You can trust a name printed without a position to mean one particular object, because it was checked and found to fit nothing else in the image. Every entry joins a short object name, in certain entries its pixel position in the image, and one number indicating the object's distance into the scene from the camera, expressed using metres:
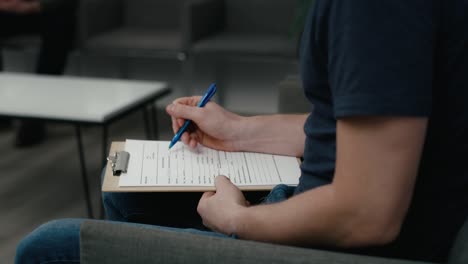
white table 1.95
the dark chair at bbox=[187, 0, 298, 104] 2.97
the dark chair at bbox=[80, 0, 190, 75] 3.14
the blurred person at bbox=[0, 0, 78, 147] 3.09
